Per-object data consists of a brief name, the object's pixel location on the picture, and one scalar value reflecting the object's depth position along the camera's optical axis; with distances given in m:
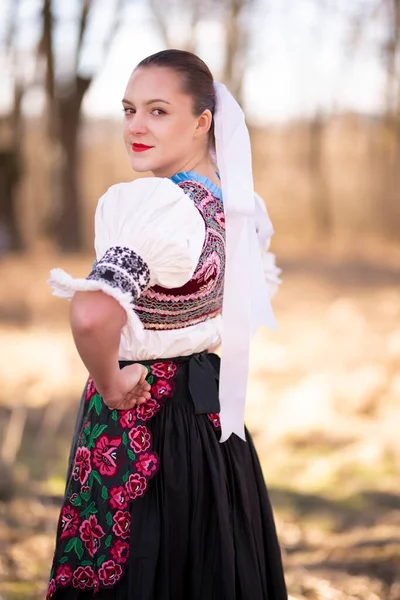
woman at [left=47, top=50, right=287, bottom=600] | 1.48
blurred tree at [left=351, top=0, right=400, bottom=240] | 13.77
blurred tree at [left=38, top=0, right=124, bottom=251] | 10.63
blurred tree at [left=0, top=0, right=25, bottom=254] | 11.22
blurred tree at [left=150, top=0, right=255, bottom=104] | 12.96
